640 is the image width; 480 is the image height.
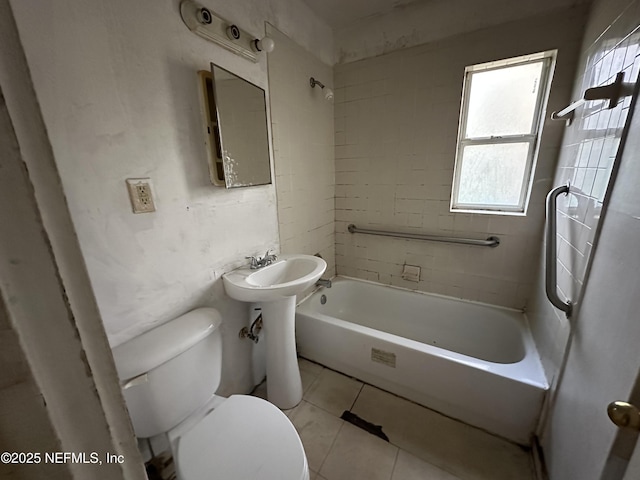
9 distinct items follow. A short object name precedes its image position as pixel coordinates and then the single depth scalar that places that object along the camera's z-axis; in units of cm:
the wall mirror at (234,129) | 113
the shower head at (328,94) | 171
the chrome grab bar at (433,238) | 171
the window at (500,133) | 156
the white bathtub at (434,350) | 125
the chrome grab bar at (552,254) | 102
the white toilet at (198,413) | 80
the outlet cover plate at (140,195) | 92
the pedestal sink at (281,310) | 122
